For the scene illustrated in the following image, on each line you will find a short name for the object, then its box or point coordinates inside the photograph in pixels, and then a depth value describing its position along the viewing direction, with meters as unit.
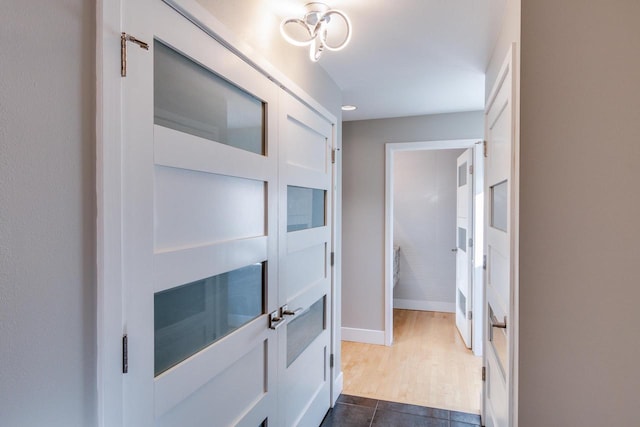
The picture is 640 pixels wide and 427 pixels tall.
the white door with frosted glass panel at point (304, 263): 1.83
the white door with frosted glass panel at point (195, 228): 0.96
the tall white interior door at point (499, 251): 1.51
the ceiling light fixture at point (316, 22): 1.58
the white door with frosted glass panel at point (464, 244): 3.64
